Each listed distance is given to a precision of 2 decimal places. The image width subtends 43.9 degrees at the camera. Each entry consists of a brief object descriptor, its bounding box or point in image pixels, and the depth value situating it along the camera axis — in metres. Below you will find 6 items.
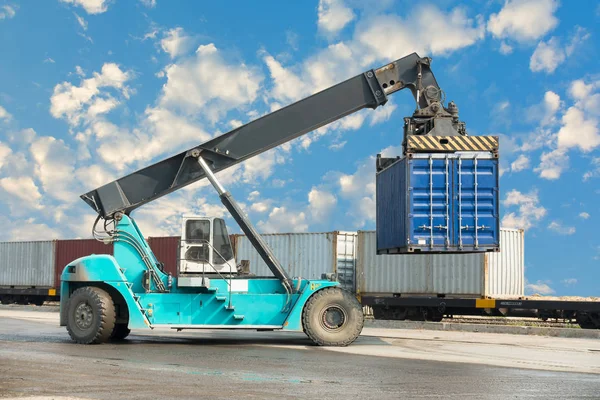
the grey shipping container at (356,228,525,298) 23.73
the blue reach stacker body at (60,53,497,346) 15.42
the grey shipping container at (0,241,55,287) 35.50
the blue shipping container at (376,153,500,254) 15.56
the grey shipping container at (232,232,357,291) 26.16
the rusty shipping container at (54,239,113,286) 33.44
